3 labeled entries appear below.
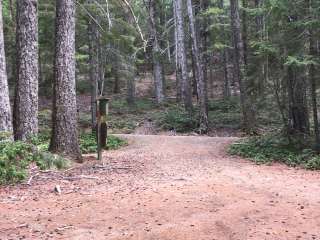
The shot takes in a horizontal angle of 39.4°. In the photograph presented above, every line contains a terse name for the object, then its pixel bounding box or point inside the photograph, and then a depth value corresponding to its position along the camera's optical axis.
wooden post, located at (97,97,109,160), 11.34
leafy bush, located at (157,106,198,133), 20.67
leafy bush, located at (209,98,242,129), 20.55
